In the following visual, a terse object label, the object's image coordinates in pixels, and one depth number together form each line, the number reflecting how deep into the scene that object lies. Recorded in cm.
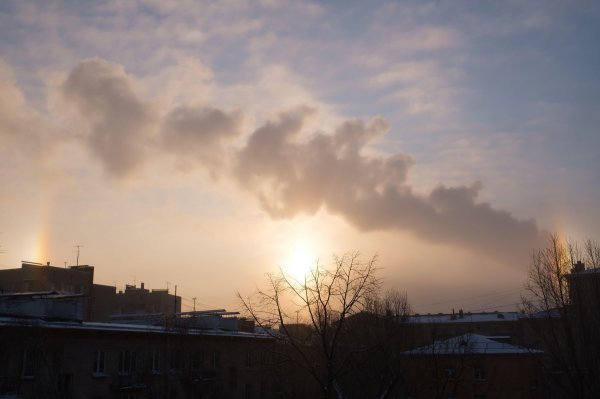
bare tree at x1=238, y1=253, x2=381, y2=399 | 1501
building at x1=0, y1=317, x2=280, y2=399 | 2922
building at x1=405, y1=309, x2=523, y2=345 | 8750
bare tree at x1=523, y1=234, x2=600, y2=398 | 2903
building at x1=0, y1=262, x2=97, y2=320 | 7194
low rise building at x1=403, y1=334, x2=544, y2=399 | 4344
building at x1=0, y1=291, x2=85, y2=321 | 3161
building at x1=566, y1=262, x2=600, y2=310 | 3198
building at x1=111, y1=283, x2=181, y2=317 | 9362
